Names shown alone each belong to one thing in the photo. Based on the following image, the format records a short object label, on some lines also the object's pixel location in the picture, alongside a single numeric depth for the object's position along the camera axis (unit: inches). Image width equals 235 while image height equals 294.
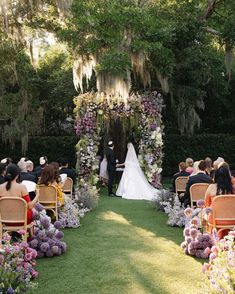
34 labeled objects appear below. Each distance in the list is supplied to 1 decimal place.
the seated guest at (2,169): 323.3
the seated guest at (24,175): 311.1
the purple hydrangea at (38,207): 264.2
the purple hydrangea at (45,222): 251.7
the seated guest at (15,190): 240.5
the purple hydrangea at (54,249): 240.2
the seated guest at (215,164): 331.0
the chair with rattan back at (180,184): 363.6
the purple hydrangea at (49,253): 240.5
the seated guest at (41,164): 385.2
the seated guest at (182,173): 372.3
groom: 504.4
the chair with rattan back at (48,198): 306.5
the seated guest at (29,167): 354.9
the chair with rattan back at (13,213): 231.9
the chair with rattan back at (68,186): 380.2
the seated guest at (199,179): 303.6
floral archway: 514.6
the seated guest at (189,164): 388.3
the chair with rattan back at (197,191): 295.7
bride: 494.6
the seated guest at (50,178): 309.9
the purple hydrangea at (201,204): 249.3
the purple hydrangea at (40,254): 240.5
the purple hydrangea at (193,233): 240.4
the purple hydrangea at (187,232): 247.5
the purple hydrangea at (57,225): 259.6
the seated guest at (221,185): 239.6
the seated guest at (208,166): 318.5
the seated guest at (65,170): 401.1
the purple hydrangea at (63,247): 246.7
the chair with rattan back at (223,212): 227.8
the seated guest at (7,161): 347.3
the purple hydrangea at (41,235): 246.4
